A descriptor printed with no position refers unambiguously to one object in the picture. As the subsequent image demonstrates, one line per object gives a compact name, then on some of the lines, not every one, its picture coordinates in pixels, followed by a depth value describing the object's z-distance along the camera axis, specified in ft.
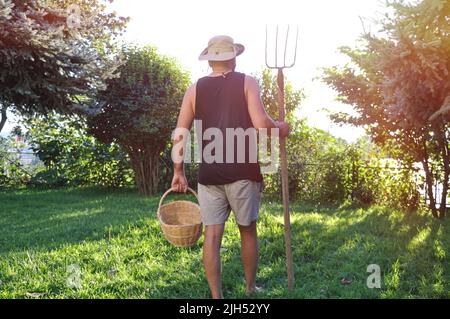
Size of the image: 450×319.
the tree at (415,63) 18.85
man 11.12
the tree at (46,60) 26.89
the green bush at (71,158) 40.24
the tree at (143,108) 33.88
